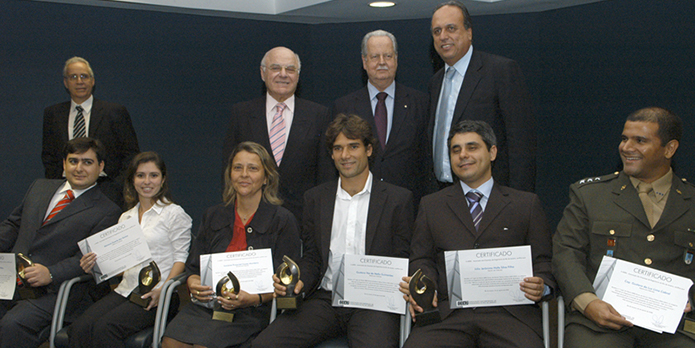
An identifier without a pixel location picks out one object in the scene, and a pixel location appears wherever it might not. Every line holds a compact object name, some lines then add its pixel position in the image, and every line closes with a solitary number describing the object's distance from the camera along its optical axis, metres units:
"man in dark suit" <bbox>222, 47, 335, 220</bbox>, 4.21
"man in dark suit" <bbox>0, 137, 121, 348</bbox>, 3.65
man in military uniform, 2.92
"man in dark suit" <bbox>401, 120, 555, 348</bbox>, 3.00
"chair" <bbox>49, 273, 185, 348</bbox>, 3.35
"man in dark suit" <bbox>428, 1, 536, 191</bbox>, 3.66
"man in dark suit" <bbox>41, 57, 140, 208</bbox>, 4.93
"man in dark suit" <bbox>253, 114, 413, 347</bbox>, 3.28
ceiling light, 5.32
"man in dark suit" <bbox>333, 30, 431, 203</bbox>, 4.05
